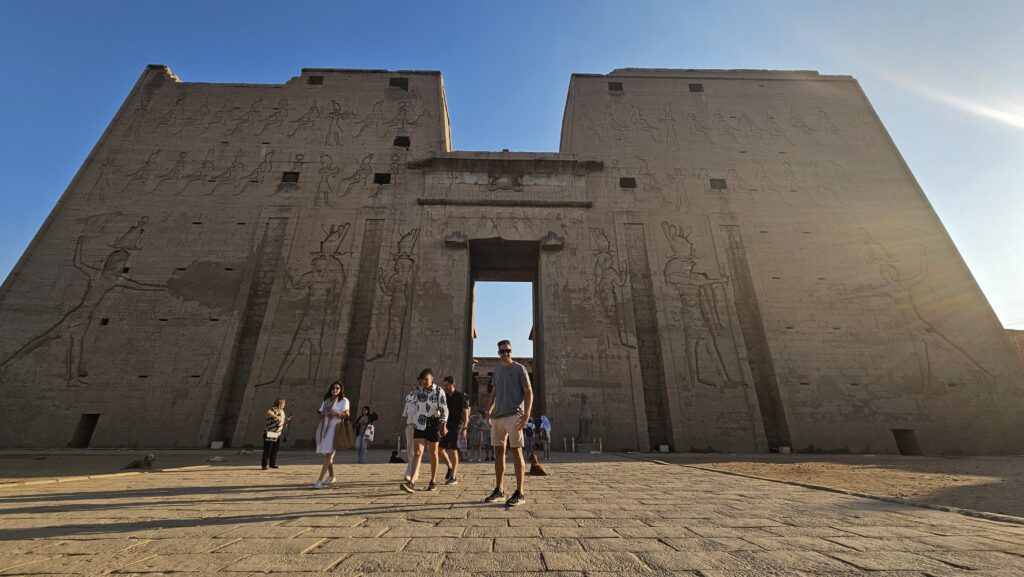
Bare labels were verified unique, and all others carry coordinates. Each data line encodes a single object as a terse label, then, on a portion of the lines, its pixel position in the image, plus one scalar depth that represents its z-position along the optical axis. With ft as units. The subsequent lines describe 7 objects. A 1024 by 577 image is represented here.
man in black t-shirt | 18.57
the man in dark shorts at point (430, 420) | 16.63
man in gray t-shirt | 13.66
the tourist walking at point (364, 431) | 30.03
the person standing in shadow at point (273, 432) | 25.05
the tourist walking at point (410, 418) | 16.69
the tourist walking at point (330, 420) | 17.16
